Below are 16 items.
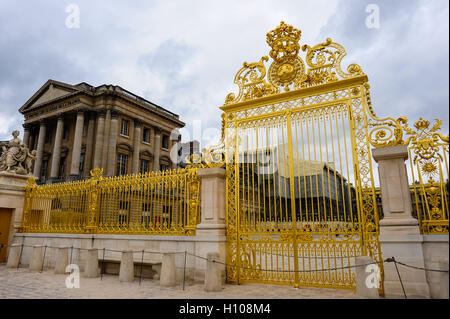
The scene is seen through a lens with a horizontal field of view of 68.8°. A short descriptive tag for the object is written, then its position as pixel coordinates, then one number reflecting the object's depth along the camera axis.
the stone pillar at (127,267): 8.43
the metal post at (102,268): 9.11
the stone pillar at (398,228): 6.11
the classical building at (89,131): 33.44
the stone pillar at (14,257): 11.06
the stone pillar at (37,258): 10.46
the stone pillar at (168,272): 7.80
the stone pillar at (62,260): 9.84
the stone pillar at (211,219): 8.28
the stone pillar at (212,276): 7.24
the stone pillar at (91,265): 9.13
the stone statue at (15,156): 13.01
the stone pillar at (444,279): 4.79
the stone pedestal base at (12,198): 12.69
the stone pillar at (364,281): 6.01
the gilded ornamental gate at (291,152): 7.17
